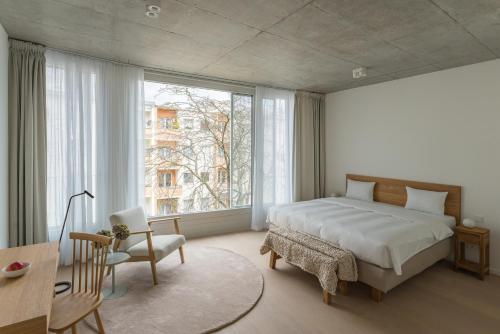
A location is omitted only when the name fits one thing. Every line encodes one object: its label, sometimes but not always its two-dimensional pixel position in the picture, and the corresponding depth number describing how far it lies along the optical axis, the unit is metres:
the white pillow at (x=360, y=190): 4.68
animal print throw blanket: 2.65
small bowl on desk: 1.56
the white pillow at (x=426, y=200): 3.71
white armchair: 2.90
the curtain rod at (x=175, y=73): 3.40
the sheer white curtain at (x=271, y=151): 5.00
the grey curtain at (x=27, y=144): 3.01
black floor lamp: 2.77
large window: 5.17
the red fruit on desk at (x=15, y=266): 1.59
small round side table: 2.65
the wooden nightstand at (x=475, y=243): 3.16
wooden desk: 1.18
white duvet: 2.65
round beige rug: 2.27
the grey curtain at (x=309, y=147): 5.33
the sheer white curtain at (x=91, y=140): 3.30
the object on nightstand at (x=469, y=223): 3.34
